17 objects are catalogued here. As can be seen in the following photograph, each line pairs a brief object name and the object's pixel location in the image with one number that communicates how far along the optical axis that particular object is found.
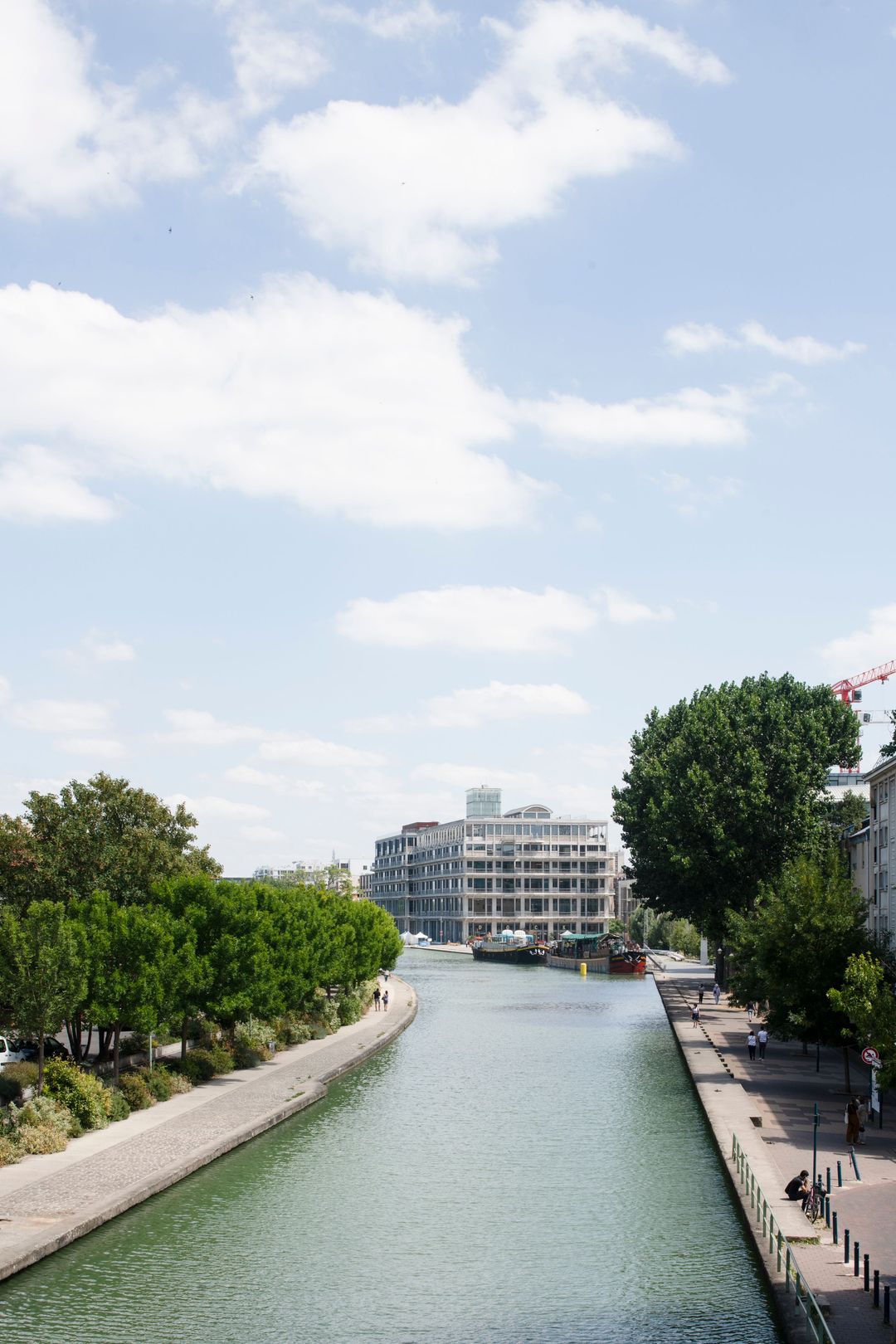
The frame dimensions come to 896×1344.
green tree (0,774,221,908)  58.03
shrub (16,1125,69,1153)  37.09
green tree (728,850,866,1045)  50.38
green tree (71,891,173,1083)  46.47
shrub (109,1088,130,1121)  42.59
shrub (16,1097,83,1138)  38.75
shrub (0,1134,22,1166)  35.75
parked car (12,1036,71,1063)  49.47
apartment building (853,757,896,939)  60.53
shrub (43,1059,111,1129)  40.78
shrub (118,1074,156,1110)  45.03
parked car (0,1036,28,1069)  48.03
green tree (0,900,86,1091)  41.38
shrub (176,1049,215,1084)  51.12
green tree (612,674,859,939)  81.38
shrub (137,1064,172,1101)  47.03
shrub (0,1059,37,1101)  43.03
